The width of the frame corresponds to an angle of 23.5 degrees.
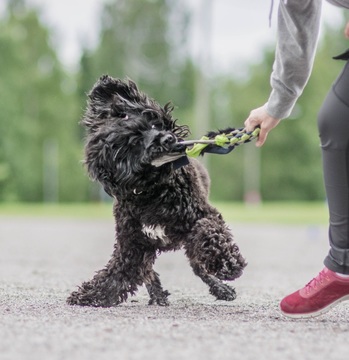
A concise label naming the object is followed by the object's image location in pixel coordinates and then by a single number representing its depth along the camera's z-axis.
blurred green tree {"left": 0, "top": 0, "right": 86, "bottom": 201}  47.28
